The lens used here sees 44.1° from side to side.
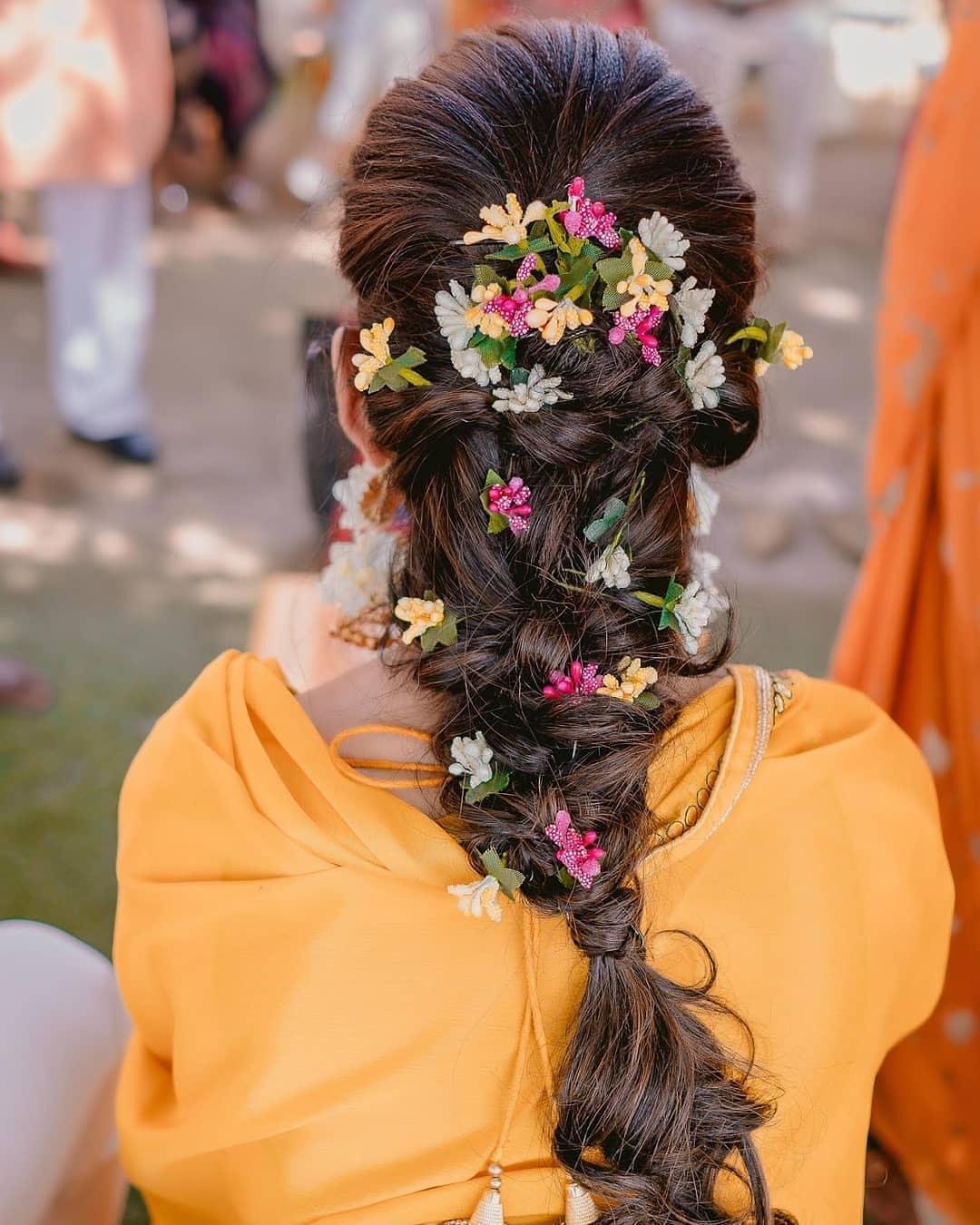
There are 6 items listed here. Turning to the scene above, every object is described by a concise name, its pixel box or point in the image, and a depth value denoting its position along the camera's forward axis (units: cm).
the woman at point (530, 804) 86
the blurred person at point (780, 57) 419
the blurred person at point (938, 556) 139
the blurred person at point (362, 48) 434
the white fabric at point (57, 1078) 105
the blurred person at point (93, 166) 252
